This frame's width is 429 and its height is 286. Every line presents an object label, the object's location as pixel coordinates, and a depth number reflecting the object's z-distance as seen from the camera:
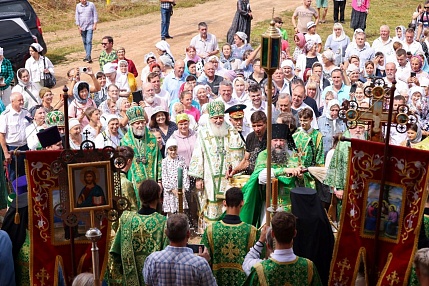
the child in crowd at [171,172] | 9.19
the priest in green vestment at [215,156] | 8.95
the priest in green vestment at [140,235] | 6.31
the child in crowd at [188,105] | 11.08
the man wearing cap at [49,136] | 6.28
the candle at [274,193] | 6.25
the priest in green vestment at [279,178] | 7.89
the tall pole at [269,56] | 5.97
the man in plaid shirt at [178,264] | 5.55
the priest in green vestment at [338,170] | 7.38
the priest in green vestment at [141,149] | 9.11
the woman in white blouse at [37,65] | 13.70
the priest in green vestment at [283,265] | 5.42
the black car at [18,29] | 15.45
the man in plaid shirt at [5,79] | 12.94
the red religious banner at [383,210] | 5.81
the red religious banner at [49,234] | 5.94
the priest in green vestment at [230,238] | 6.27
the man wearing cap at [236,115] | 9.41
